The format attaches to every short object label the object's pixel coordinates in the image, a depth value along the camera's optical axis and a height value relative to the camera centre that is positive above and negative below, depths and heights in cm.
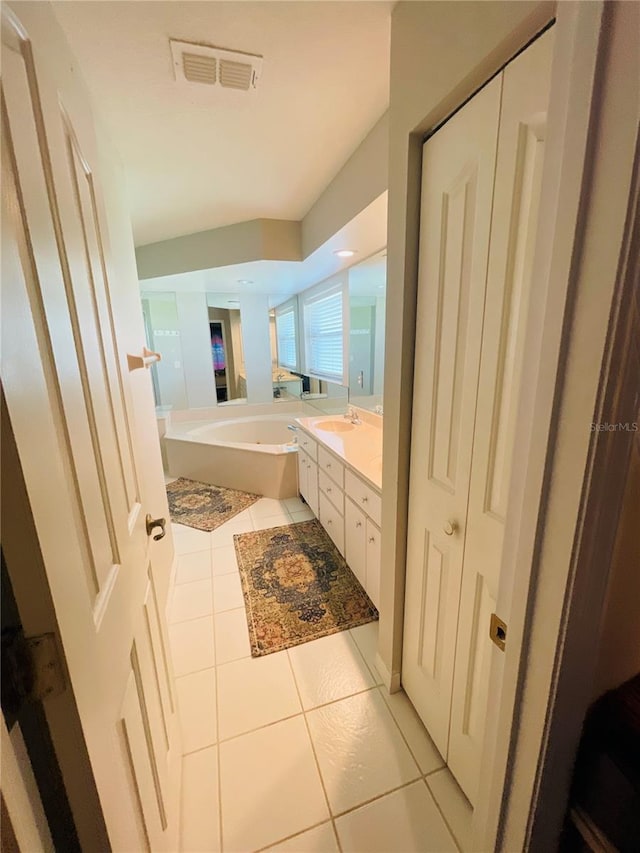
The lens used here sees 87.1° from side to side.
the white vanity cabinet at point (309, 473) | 279 -107
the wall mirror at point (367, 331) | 266 +14
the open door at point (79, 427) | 45 -12
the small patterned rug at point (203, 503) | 305 -147
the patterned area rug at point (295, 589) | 187 -151
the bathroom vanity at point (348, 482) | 183 -86
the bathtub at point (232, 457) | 338 -110
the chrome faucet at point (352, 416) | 298 -60
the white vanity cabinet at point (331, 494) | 225 -102
